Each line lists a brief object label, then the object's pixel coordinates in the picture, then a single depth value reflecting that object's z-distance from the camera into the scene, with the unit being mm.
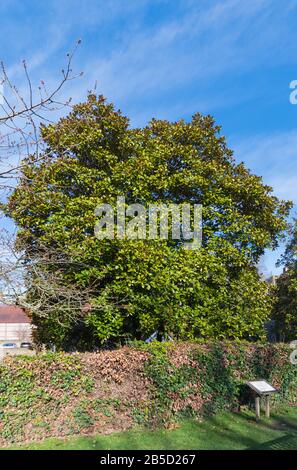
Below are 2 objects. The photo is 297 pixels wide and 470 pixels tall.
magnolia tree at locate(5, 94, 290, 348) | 11320
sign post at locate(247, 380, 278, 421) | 9453
